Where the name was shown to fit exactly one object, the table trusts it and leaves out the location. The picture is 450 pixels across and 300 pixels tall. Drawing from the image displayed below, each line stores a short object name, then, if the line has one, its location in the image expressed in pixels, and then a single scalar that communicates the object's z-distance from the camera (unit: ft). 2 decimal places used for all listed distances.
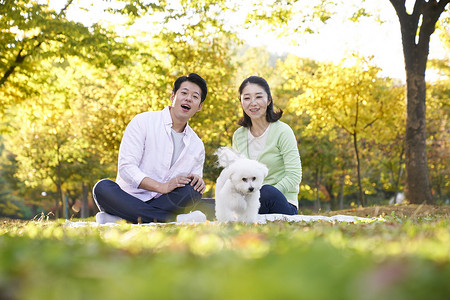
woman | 19.61
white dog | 15.30
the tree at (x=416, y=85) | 38.24
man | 18.63
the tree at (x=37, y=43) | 36.12
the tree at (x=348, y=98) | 49.19
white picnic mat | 16.03
